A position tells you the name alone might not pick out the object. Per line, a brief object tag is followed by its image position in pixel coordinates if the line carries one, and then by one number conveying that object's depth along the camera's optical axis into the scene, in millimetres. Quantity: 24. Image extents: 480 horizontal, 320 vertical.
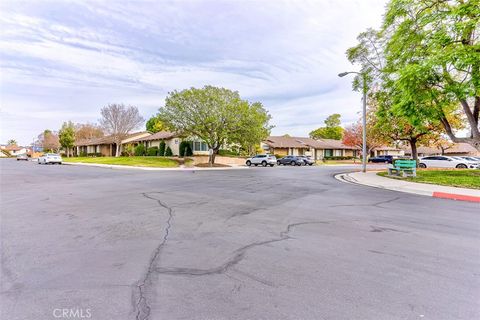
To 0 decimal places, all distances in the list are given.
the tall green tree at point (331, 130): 80750
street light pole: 20844
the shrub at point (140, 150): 45450
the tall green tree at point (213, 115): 31891
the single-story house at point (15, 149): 114569
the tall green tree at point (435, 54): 12297
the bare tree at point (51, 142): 76438
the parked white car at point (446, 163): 28156
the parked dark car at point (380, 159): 50997
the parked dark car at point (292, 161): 39625
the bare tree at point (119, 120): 45938
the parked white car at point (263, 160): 36656
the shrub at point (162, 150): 42156
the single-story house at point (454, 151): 67038
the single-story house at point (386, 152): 68481
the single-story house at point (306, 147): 54906
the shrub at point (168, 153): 41375
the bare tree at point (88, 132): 69125
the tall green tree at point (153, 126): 68650
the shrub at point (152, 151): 43253
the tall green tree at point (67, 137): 57494
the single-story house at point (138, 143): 41281
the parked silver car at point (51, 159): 40156
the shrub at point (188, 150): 40062
